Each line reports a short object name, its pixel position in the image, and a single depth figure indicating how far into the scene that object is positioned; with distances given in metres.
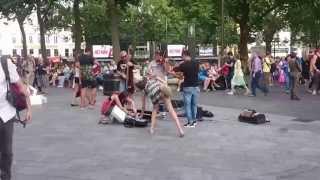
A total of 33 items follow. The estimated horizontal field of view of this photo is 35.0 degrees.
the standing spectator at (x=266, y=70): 20.08
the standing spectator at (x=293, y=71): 16.27
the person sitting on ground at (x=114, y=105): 11.14
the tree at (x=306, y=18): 31.74
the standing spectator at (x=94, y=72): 14.44
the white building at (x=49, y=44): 87.70
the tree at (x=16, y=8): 25.05
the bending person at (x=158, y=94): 9.51
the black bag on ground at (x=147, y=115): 11.30
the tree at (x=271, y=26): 44.66
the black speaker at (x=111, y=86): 11.38
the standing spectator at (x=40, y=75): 22.17
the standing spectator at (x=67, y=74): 26.31
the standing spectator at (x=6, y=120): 5.19
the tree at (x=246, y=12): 32.44
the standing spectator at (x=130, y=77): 12.20
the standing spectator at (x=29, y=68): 18.69
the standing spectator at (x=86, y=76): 13.95
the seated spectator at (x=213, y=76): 20.90
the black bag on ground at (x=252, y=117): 11.06
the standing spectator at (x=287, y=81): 18.28
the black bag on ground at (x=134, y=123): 10.62
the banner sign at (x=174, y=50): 40.21
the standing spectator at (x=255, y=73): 17.27
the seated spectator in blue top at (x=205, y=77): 20.85
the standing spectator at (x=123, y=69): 12.06
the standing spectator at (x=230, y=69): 20.32
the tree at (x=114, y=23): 23.09
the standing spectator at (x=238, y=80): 18.57
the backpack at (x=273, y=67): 25.00
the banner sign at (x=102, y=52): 38.39
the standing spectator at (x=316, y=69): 17.33
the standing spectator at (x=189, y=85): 10.52
